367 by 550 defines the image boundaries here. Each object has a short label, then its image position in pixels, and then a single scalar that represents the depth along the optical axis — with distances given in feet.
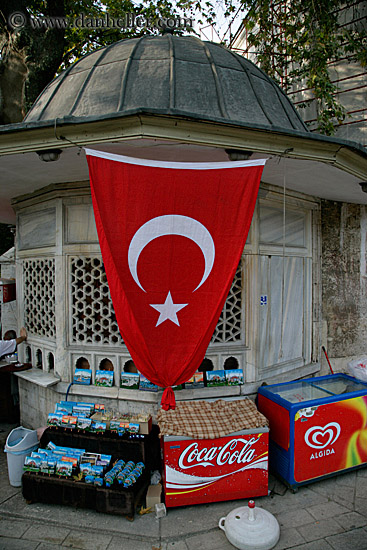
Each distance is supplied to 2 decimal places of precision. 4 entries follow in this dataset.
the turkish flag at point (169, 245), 11.84
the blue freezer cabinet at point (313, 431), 14.76
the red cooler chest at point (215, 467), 13.60
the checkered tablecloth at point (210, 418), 13.92
